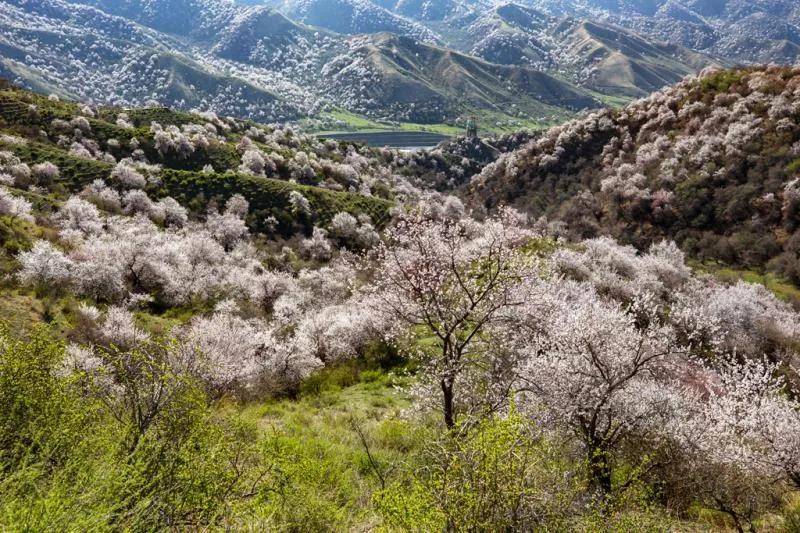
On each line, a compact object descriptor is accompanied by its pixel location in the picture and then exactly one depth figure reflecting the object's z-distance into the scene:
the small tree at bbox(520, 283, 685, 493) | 9.40
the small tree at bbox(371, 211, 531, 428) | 10.12
